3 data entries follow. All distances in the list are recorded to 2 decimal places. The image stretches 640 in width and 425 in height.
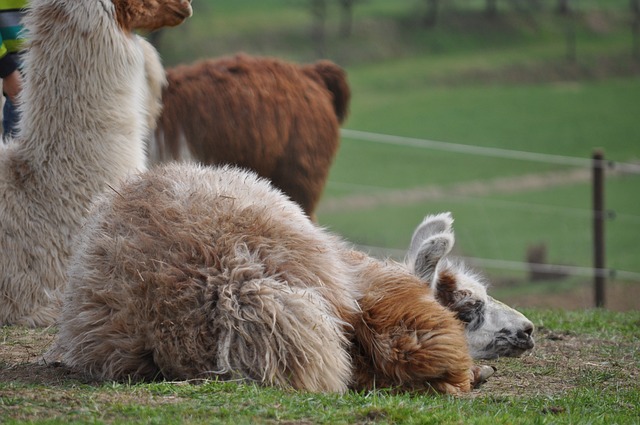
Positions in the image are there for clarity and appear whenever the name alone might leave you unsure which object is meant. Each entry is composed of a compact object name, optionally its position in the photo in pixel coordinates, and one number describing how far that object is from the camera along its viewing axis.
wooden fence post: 19.08
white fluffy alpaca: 10.55
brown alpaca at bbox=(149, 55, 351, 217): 16.83
